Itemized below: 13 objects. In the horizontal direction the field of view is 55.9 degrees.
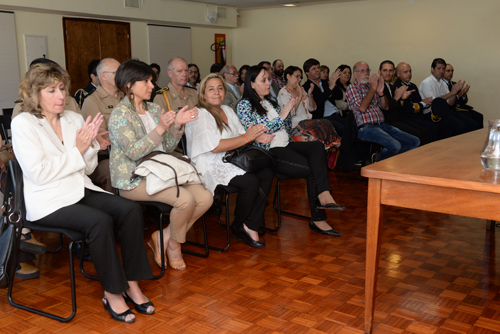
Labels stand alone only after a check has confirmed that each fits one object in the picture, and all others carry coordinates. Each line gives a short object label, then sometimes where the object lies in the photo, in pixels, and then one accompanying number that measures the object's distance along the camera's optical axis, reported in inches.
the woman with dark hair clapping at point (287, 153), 139.2
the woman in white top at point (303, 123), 180.9
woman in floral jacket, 105.5
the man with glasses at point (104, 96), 137.6
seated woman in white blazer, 88.8
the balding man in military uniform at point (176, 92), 158.6
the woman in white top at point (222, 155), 126.9
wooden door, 290.5
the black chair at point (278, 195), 143.0
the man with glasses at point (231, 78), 226.0
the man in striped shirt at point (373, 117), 196.5
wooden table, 70.4
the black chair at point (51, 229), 88.8
